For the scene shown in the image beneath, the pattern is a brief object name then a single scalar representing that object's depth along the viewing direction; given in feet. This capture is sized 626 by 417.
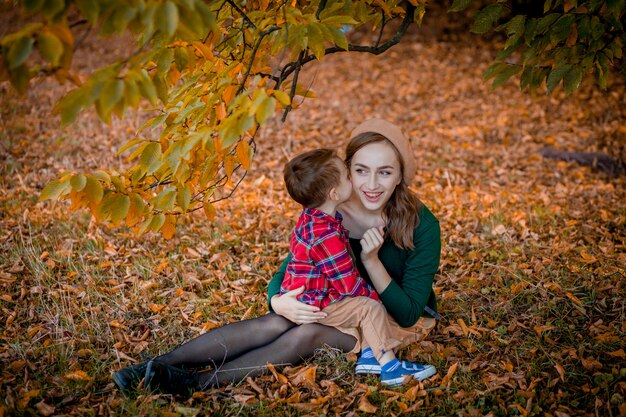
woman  10.26
